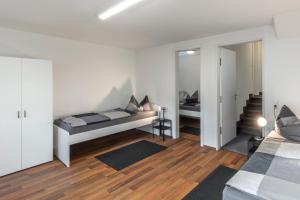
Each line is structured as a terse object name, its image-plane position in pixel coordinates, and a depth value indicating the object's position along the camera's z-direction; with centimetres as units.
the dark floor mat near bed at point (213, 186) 229
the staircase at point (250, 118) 483
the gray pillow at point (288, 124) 233
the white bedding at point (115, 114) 390
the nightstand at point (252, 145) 299
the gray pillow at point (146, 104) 479
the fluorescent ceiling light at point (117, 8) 214
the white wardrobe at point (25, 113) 279
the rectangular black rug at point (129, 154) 324
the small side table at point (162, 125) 468
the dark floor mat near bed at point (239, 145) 373
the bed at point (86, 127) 319
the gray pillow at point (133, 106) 464
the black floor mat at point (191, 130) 516
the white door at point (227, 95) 390
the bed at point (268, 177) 124
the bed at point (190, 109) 516
